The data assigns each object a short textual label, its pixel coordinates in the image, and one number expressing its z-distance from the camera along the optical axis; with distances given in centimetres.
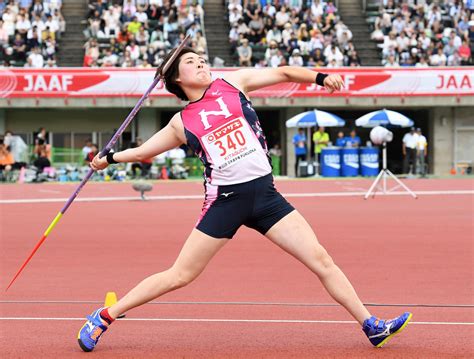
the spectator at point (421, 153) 3278
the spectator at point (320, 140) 3309
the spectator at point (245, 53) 3456
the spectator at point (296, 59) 3444
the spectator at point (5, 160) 3047
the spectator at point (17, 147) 3167
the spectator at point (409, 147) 3303
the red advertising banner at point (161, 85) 3275
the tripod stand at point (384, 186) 2178
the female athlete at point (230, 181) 629
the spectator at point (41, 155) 3094
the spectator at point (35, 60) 3384
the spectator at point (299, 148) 3312
